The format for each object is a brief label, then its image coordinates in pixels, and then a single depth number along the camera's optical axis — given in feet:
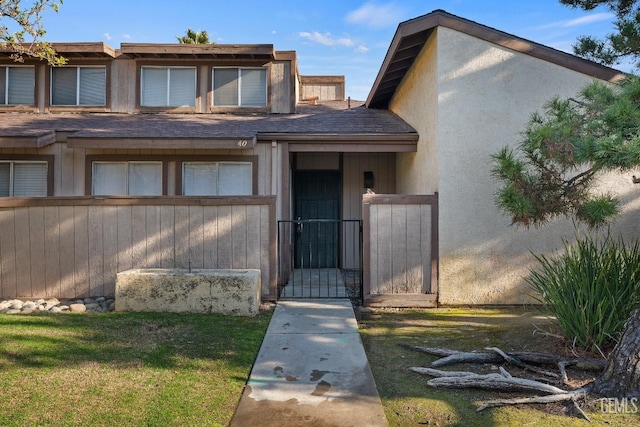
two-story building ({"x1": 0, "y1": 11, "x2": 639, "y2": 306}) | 22.45
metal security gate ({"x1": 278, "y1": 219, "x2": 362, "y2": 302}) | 27.50
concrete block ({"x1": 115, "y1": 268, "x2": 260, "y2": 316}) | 20.12
